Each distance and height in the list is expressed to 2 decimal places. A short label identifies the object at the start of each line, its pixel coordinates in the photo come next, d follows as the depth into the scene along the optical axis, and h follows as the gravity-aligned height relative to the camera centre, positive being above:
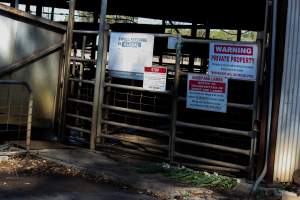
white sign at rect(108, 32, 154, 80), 9.57 +0.25
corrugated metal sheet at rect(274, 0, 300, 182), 7.98 -0.43
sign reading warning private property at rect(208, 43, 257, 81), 8.28 +0.21
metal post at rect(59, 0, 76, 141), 10.88 +0.11
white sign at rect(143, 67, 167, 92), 9.32 -0.14
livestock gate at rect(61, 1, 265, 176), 8.62 -0.95
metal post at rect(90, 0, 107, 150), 10.15 -0.10
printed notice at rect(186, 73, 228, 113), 8.60 -0.31
